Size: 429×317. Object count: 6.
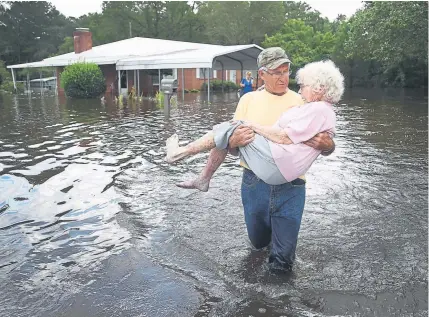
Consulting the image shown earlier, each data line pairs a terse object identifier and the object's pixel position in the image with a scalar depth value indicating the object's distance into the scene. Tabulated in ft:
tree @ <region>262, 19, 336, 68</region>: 143.95
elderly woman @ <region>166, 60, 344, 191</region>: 9.27
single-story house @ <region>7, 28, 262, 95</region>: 82.89
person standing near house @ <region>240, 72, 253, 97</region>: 59.57
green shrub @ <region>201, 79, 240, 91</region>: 120.84
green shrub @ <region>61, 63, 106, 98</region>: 84.07
